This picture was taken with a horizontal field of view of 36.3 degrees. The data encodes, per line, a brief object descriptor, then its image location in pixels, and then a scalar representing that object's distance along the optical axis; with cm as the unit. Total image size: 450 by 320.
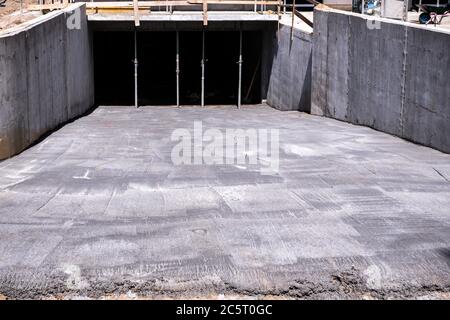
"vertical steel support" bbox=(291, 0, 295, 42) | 2149
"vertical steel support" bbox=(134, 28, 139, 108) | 2411
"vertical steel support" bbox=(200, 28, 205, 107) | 2447
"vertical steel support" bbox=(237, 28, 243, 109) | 2498
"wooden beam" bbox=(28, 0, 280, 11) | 2292
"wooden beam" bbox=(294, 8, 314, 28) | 2062
